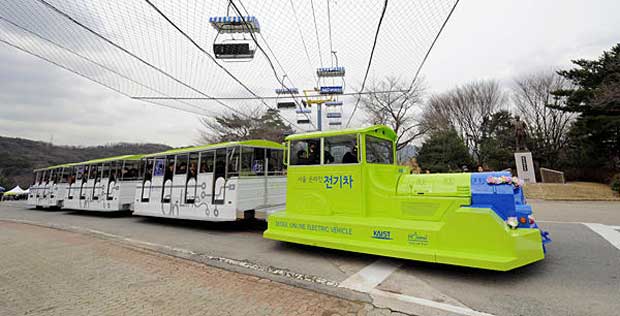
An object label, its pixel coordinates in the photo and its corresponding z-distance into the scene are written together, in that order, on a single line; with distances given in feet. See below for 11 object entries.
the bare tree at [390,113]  80.59
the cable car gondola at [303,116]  62.59
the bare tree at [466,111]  86.73
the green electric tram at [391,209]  10.78
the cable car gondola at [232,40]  23.24
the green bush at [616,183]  46.98
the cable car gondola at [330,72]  37.97
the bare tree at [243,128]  80.54
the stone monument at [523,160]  61.87
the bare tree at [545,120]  75.46
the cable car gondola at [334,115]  71.59
